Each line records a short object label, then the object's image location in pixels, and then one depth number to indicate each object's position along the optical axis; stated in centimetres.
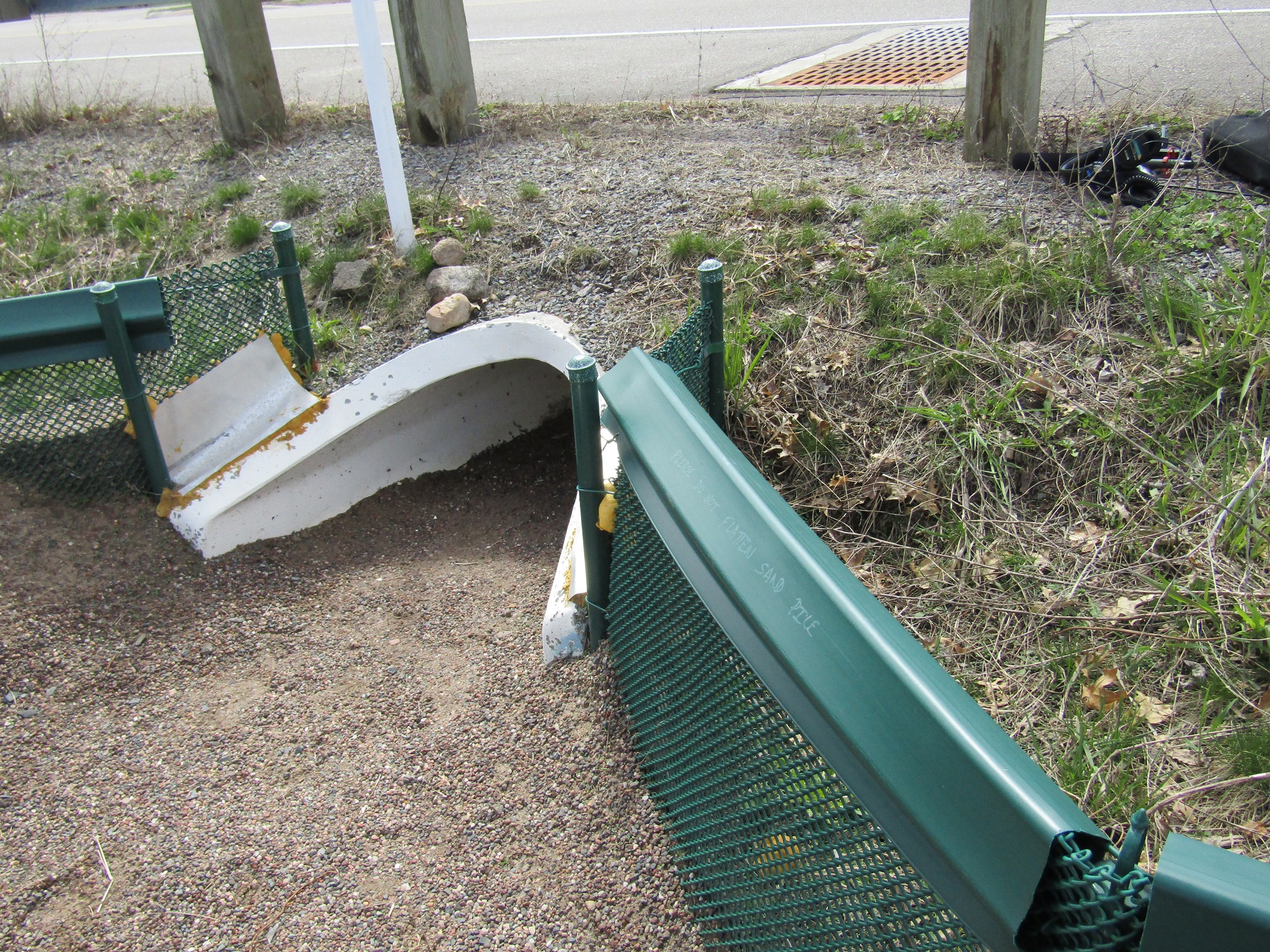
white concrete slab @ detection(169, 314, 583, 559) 410
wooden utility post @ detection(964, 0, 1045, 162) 425
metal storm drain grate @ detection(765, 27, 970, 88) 654
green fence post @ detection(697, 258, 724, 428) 271
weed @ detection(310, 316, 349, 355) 466
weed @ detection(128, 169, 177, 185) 603
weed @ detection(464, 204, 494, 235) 490
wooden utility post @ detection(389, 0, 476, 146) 542
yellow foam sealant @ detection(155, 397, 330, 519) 412
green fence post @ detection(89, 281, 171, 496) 376
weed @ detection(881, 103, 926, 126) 539
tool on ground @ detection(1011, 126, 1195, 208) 399
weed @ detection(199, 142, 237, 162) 617
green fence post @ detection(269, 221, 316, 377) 426
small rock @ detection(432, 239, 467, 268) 474
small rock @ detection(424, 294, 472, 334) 440
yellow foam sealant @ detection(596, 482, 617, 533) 258
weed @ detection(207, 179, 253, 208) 568
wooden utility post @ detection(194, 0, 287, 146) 587
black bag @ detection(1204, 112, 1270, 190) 388
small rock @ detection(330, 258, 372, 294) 483
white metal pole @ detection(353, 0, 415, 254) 427
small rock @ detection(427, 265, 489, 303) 453
